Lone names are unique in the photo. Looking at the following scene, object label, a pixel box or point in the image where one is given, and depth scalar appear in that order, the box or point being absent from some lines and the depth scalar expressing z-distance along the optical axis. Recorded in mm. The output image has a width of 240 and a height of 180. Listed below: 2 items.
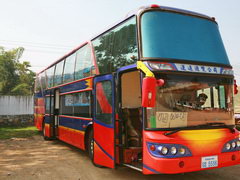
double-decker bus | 4605
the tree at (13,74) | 41531
